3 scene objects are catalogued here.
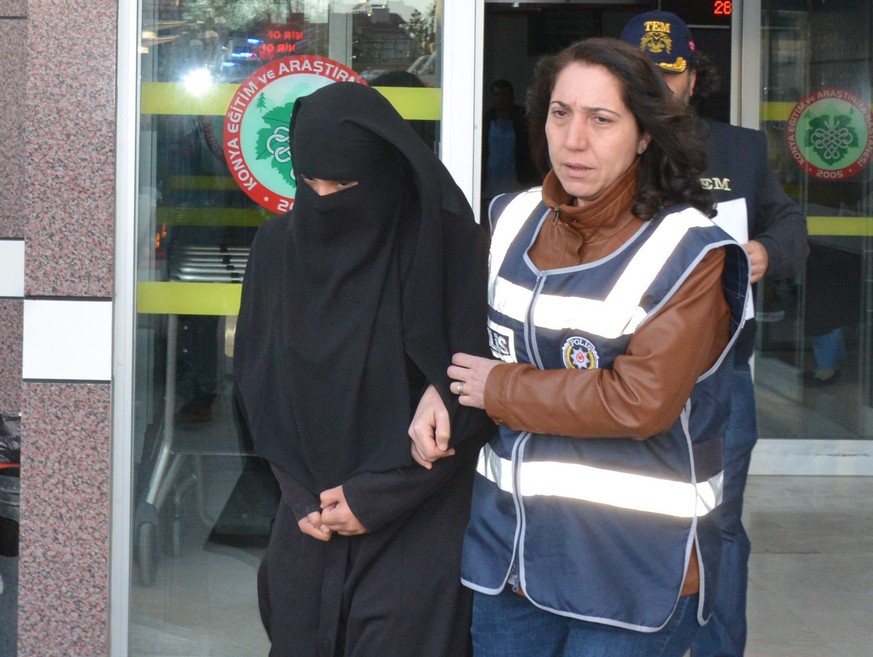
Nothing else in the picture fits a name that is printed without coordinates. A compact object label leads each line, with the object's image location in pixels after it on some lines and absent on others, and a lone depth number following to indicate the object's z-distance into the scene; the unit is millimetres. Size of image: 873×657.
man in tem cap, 3223
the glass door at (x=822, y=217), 6715
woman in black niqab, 2404
